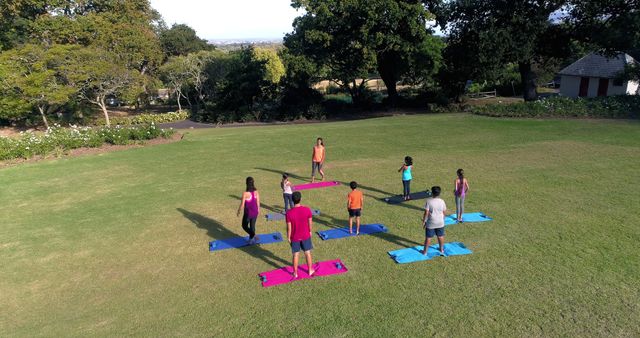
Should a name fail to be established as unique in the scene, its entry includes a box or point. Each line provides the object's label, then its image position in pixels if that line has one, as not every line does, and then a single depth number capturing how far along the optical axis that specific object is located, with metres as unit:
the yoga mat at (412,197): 12.64
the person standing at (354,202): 9.88
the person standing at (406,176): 12.15
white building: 39.62
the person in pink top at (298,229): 7.86
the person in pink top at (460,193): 10.52
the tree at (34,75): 30.77
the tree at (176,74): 41.34
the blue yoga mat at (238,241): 9.89
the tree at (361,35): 30.25
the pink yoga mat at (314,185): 14.35
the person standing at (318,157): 14.42
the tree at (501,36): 28.83
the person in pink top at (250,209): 9.54
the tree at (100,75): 32.28
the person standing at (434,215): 8.54
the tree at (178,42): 54.19
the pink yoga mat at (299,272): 8.12
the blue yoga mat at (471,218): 10.73
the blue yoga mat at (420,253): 8.76
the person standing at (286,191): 11.11
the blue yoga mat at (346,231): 10.16
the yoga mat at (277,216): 11.74
